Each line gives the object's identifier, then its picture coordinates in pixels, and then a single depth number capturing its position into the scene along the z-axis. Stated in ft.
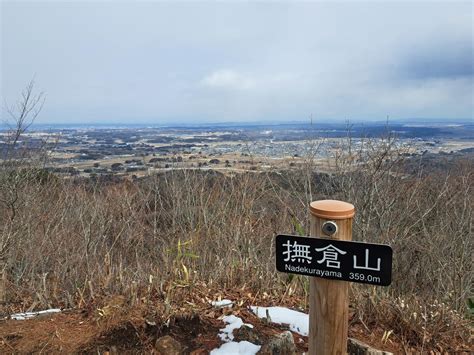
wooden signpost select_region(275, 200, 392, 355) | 5.44
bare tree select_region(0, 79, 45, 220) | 22.20
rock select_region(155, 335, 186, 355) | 7.63
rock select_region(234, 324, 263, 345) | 7.99
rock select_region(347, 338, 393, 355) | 7.60
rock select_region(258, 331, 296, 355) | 7.48
